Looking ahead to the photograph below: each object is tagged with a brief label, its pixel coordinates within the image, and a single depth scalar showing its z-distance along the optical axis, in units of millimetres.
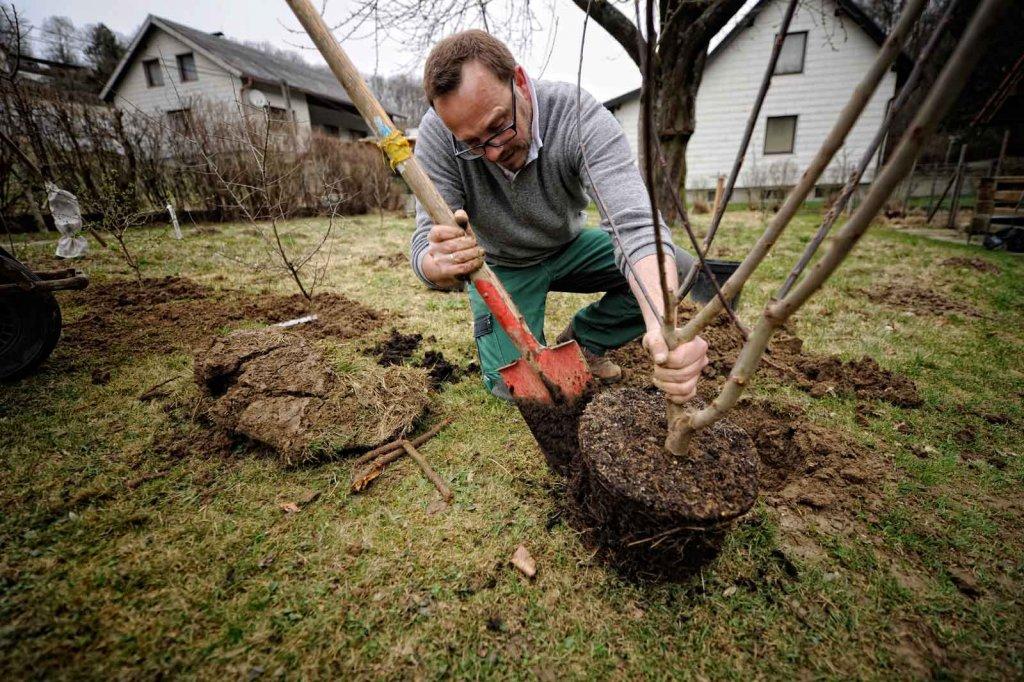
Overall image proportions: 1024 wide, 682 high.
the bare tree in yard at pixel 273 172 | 4615
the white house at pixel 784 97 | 13266
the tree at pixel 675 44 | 5504
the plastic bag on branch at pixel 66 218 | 4549
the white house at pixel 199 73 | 17234
